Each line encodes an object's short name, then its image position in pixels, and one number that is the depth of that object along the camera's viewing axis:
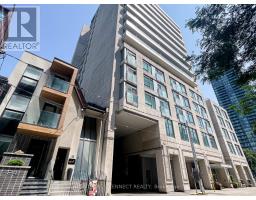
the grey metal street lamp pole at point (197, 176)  14.02
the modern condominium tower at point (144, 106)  17.69
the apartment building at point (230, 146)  29.62
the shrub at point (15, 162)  8.30
